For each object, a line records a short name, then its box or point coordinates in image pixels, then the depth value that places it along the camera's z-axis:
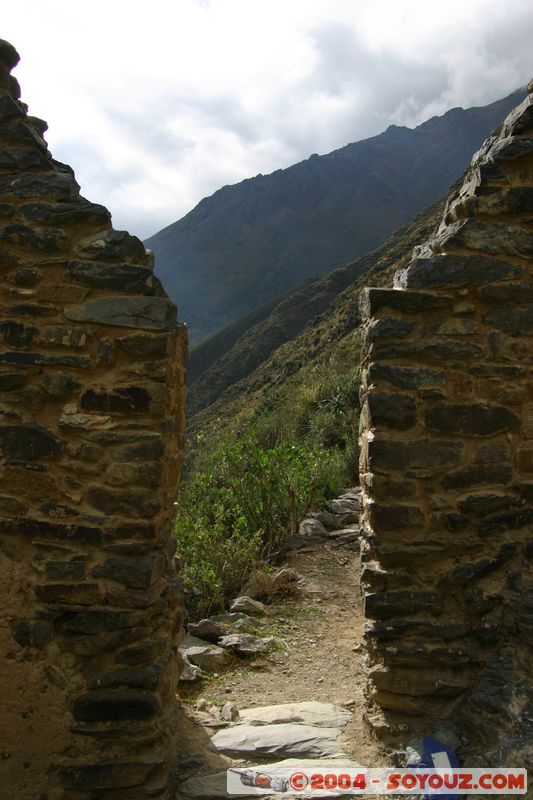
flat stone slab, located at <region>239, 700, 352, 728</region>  3.35
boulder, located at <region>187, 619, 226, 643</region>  4.64
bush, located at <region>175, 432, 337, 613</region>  5.71
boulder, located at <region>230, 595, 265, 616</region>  5.10
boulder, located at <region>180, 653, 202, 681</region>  4.01
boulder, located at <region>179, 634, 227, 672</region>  4.26
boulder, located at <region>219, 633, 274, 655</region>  4.40
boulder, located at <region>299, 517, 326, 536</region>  6.67
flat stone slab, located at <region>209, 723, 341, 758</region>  3.10
